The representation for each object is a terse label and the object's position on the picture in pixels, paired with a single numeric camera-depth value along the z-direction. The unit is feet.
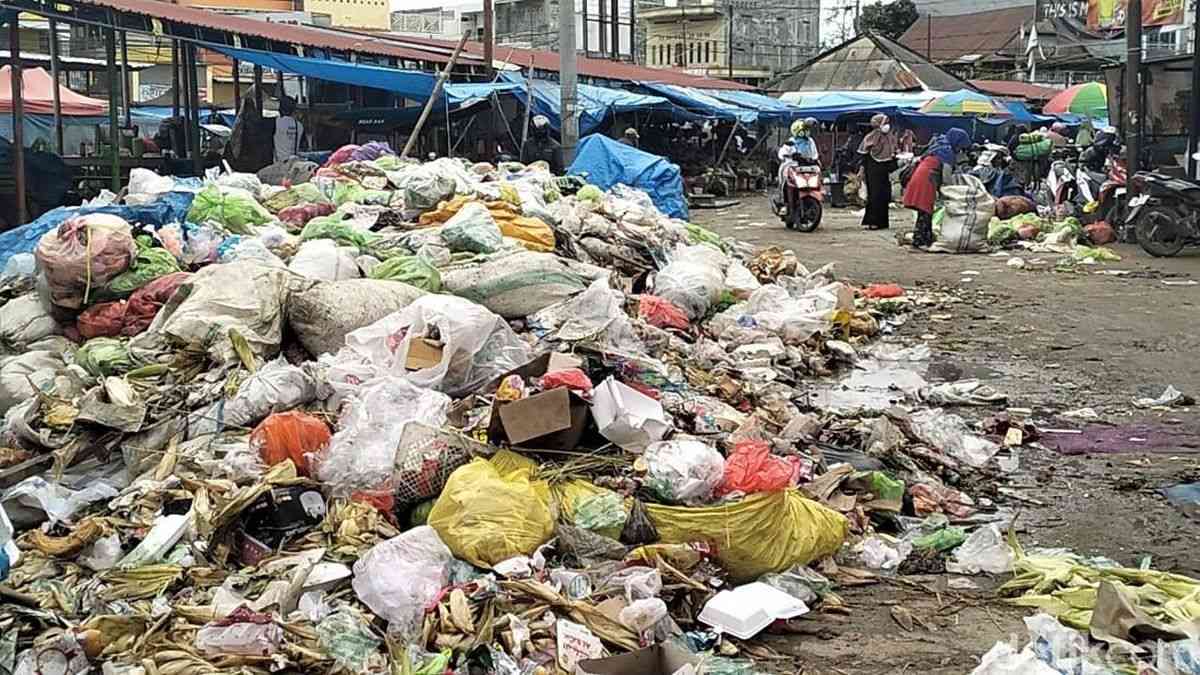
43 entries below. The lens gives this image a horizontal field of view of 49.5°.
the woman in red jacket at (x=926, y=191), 46.39
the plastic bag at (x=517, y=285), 22.47
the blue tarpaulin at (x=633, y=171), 49.93
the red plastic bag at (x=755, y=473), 14.94
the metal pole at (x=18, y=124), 36.94
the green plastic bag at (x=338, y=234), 26.32
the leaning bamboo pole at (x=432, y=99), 50.69
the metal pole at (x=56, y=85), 47.83
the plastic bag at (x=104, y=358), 19.21
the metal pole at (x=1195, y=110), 46.39
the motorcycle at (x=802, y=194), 54.54
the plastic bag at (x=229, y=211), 27.84
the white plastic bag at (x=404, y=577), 12.42
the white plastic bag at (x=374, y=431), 14.88
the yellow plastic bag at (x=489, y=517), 13.37
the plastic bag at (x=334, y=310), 19.75
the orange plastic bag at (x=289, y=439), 15.60
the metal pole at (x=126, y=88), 51.91
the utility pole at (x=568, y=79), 50.49
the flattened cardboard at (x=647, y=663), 11.35
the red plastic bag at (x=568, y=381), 16.20
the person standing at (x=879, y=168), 54.80
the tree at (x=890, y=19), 187.62
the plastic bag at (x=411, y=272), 22.88
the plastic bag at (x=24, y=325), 21.40
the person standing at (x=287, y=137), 55.11
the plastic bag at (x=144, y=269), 21.81
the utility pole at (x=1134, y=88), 48.85
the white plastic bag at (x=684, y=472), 14.65
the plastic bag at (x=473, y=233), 25.46
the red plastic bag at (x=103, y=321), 21.09
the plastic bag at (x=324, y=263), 23.36
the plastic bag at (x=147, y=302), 20.94
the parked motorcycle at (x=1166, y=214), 41.68
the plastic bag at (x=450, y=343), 17.90
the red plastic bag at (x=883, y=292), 34.40
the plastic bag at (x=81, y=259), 21.27
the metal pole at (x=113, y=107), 43.98
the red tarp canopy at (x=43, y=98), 67.26
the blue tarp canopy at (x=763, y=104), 88.02
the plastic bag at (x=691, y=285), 27.76
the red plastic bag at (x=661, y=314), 25.61
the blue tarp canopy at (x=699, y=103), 81.15
